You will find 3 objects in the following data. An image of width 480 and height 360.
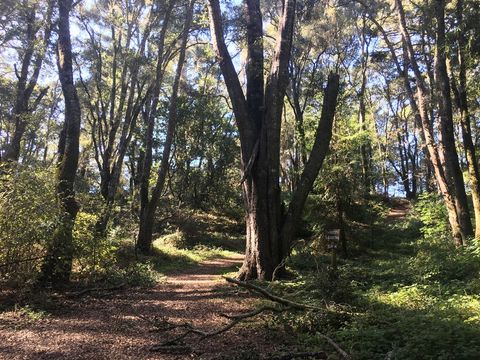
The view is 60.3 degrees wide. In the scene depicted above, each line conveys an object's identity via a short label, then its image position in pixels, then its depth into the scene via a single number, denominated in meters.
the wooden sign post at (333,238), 7.54
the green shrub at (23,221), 7.17
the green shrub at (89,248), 8.31
